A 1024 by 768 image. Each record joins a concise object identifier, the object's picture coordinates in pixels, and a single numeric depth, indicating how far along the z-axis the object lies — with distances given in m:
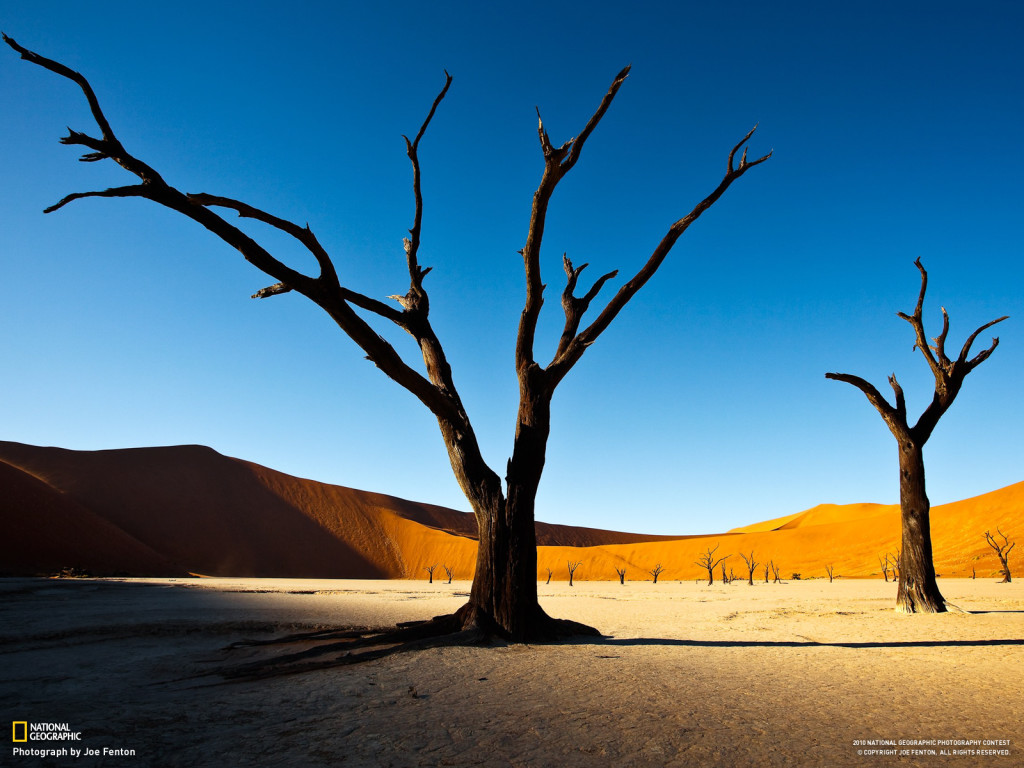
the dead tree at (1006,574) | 26.48
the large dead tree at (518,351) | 7.05
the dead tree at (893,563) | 36.56
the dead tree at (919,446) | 12.73
